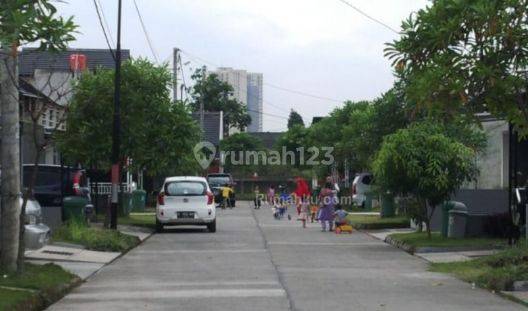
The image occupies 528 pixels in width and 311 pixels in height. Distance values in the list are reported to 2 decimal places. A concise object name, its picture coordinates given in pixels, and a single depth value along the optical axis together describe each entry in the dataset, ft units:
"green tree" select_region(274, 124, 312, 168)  233.96
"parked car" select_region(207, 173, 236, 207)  157.58
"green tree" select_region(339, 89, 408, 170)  124.67
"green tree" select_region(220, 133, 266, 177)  237.25
